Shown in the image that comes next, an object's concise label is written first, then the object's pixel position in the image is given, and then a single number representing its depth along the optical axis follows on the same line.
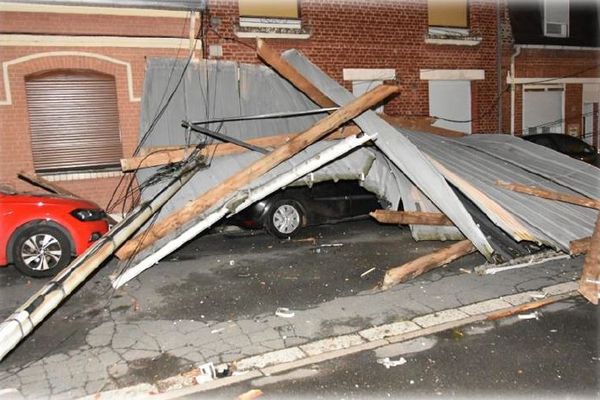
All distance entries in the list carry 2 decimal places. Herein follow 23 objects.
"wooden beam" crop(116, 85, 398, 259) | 6.65
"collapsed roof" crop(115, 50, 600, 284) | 6.39
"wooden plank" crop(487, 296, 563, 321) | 5.51
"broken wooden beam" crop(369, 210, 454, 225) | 7.08
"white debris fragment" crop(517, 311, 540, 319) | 5.47
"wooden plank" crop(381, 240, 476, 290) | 6.32
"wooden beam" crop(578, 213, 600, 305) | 5.63
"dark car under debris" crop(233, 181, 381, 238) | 8.94
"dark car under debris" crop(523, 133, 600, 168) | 13.12
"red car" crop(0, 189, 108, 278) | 6.95
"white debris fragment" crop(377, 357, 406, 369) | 4.48
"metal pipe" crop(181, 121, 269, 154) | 7.43
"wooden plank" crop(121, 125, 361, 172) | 7.28
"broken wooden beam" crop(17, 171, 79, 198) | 8.69
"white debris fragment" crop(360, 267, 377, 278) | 6.97
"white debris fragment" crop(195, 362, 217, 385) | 4.30
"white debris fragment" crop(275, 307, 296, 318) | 5.63
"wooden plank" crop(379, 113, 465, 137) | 9.47
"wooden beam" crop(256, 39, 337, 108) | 7.17
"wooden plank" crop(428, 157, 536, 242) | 6.02
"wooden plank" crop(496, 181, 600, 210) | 6.82
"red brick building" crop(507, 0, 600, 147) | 14.95
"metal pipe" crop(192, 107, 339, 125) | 7.36
